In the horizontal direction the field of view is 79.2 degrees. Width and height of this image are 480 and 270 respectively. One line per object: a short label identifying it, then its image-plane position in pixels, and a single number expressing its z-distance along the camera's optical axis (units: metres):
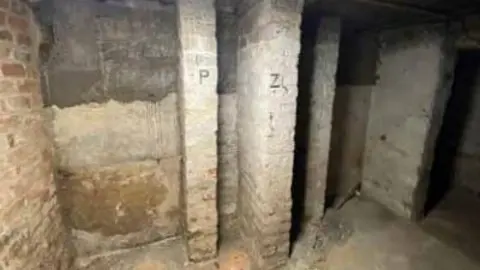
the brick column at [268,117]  1.93
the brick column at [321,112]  2.61
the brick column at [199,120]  2.00
